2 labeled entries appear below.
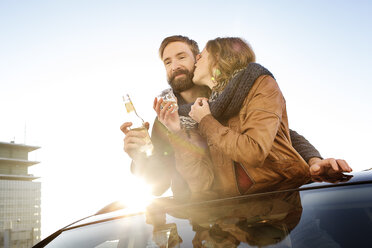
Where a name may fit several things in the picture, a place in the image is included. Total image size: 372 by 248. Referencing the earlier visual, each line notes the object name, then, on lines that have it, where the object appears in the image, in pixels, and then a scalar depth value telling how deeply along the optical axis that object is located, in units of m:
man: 2.63
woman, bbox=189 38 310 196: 2.24
